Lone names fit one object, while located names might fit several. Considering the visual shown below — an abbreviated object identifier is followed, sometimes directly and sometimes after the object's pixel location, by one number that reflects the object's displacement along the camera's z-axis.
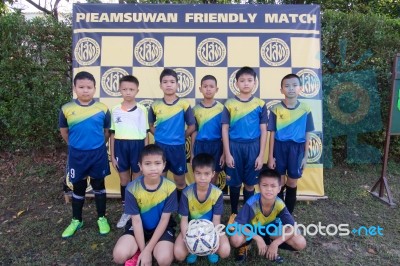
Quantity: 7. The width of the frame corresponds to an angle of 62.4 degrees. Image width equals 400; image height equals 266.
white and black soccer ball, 2.51
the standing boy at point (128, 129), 3.24
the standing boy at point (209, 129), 3.39
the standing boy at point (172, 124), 3.33
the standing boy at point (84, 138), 3.11
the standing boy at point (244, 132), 3.23
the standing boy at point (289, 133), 3.20
